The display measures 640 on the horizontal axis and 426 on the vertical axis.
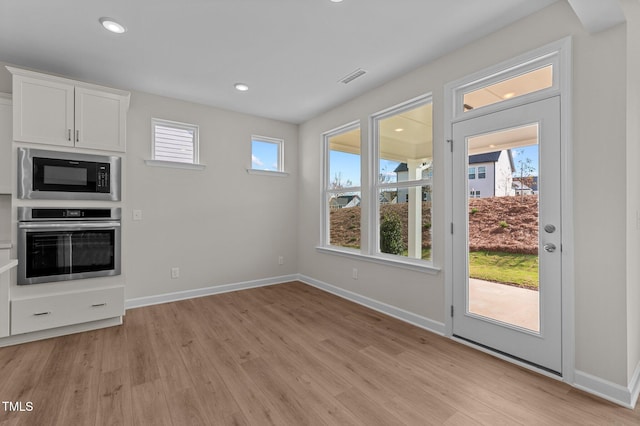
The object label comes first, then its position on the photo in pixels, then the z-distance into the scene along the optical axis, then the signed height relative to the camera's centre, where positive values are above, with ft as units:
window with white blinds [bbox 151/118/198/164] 12.76 +3.20
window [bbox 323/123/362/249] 13.41 +1.20
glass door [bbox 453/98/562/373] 7.06 -0.52
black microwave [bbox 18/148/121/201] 8.90 +1.21
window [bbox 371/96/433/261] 10.30 +1.27
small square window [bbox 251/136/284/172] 15.37 +3.18
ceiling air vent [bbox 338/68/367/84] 10.35 +4.98
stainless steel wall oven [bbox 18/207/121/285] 8.86 -0.96
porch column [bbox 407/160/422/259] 10.53 -0.12
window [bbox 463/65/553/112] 7.30 +3.35
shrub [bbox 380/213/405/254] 11.36 -0.85
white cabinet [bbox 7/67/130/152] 8.80 +3.22
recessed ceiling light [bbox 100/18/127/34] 7.64 +4.98
